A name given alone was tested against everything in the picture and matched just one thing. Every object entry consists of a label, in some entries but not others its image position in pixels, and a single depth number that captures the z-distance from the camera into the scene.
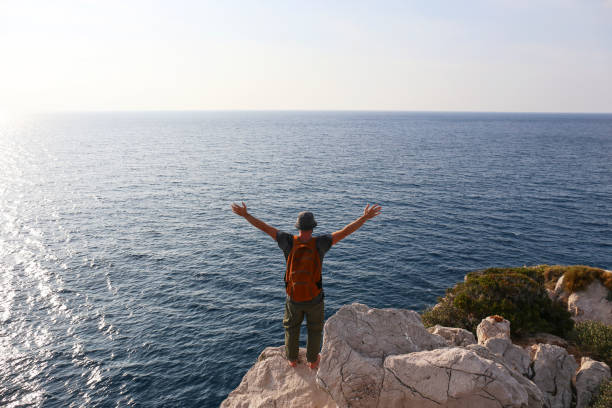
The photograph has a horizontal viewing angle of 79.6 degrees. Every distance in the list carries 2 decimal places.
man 9.98
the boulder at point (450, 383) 9.08
